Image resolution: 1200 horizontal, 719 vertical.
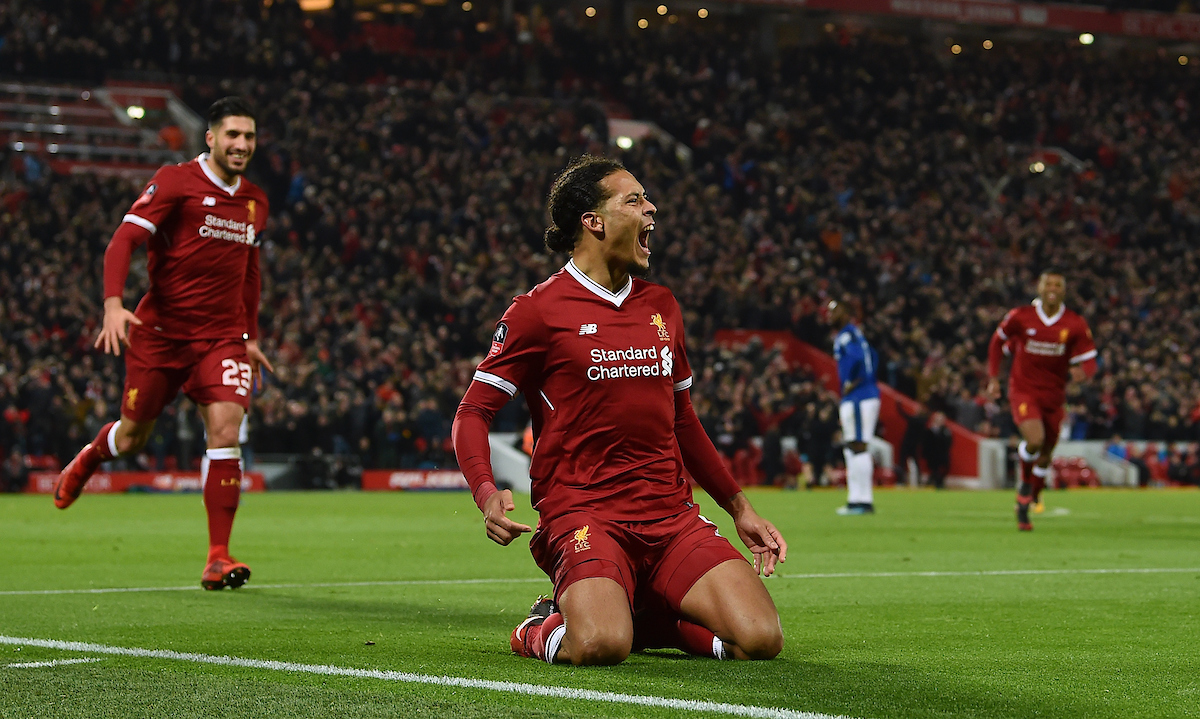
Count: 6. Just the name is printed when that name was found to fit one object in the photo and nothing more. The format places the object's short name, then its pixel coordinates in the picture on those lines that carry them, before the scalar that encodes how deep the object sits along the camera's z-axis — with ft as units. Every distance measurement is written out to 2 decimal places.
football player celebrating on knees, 17.29
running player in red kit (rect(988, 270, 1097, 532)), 48.34
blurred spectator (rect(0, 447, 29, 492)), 72.64
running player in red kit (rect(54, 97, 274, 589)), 26.84
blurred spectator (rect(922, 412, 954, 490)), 91.61
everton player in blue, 56.65
